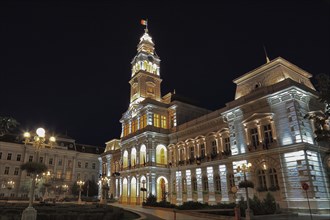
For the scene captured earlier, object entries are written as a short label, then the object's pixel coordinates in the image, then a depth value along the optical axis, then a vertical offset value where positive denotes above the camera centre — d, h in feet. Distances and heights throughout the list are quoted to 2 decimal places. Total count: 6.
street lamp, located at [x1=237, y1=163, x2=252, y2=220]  58.13 -5.83
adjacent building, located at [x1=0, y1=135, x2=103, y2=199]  192.24 +23.81
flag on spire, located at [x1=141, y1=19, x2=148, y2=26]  198.05 +127.83
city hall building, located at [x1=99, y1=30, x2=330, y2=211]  82.79 +19.39
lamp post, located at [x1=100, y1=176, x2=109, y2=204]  173.25 +8.43
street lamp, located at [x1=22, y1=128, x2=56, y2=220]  44.08 +11.01
